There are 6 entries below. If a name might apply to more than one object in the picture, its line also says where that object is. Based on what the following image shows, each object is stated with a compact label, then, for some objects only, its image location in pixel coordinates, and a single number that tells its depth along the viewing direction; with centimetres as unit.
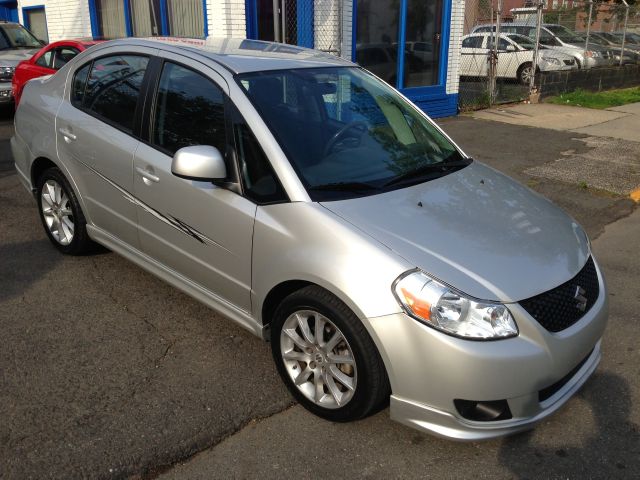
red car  902
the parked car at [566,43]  1648
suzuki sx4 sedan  267
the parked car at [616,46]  1723
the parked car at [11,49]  1099
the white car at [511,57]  1595
